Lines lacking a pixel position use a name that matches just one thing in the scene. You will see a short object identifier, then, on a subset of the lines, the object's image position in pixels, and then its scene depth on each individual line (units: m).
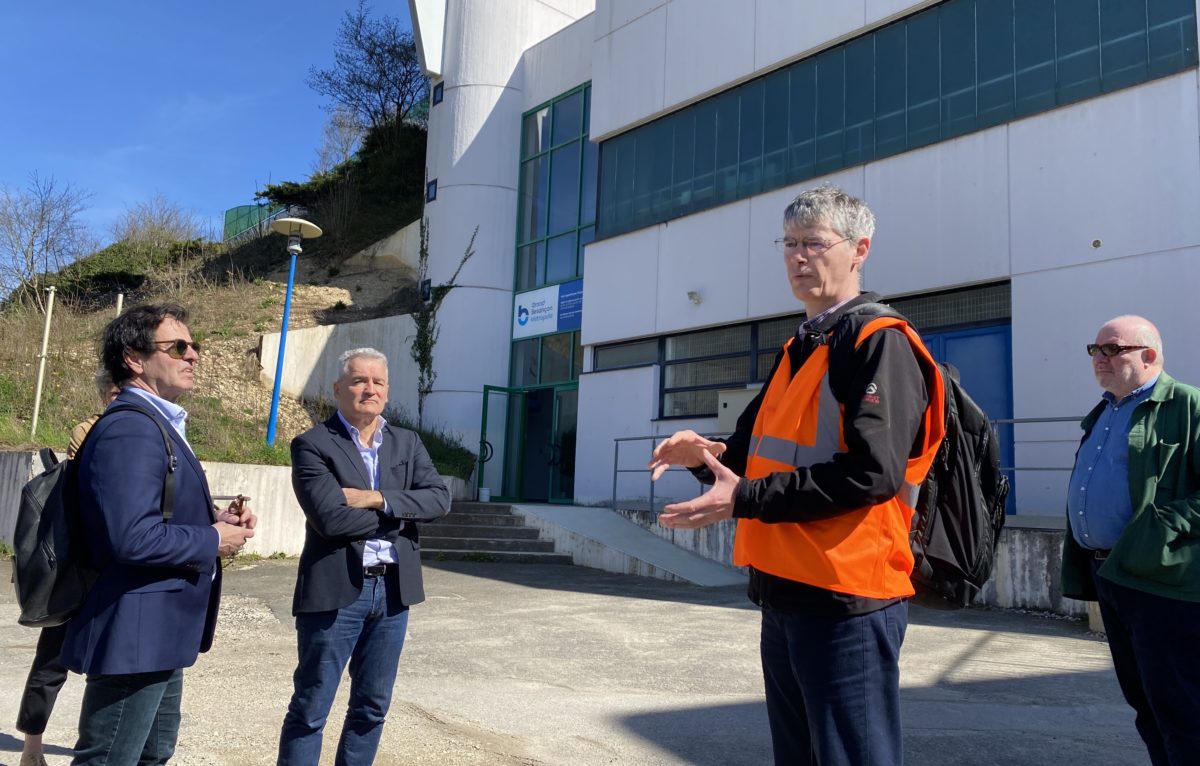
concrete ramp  11.88
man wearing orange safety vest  2.11
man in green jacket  3.18
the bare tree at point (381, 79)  36.19
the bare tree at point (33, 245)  26.39
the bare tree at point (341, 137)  38.28
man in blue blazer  2.62
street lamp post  14.63
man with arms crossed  3.35
